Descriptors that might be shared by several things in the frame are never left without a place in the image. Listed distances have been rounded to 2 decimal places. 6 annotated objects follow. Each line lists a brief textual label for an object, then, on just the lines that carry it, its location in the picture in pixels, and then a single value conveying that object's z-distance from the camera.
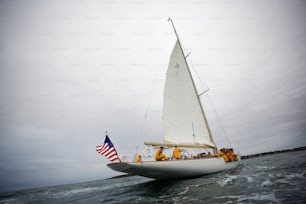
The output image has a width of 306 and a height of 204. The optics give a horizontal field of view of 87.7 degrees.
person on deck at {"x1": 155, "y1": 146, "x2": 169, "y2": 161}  13.49
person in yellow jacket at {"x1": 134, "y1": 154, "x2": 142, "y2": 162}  12.89
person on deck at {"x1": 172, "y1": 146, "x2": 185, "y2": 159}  14.29
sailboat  14.76
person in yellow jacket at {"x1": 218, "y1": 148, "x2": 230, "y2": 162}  18.26
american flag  11.44
